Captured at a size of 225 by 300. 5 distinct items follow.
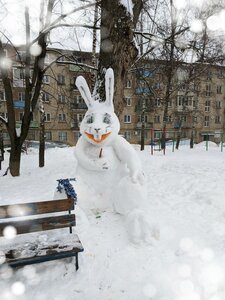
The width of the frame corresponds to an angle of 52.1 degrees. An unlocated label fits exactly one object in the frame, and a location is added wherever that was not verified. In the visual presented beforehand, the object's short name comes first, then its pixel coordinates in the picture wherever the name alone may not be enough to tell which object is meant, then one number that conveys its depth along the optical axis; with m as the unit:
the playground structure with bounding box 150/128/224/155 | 28.27
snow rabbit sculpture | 3.74
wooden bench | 2.48
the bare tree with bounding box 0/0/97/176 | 7.80
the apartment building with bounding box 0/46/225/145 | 24.72
